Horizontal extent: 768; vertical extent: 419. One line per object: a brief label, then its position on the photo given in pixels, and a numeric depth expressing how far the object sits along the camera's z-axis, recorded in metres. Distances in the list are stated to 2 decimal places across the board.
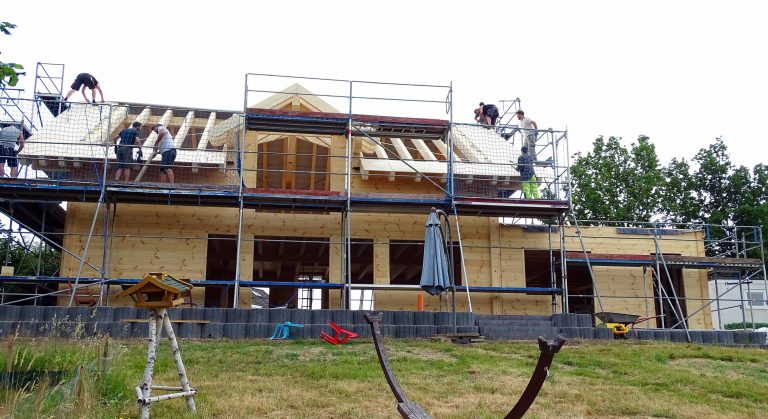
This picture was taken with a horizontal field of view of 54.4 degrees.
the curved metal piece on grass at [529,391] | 3.98
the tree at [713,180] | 46.59
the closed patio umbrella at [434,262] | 14.74
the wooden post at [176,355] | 7.41
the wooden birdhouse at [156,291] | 7.21
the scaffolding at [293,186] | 17.88
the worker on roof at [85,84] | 19.83
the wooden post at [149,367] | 6.89
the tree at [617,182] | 40.25
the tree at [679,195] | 43.50
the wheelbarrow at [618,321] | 16.20
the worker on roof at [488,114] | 21.28
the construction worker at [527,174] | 19.67
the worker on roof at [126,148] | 18.14
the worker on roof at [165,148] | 18.12
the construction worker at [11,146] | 17.67
